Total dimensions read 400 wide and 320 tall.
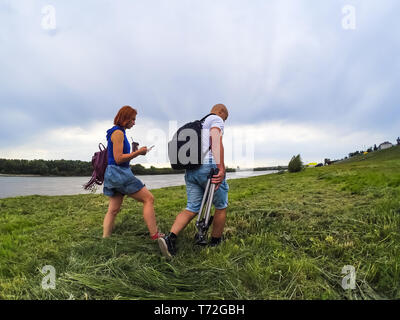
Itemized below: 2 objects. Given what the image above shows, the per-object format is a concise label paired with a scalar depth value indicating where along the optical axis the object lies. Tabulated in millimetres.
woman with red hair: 3160
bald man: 3082
